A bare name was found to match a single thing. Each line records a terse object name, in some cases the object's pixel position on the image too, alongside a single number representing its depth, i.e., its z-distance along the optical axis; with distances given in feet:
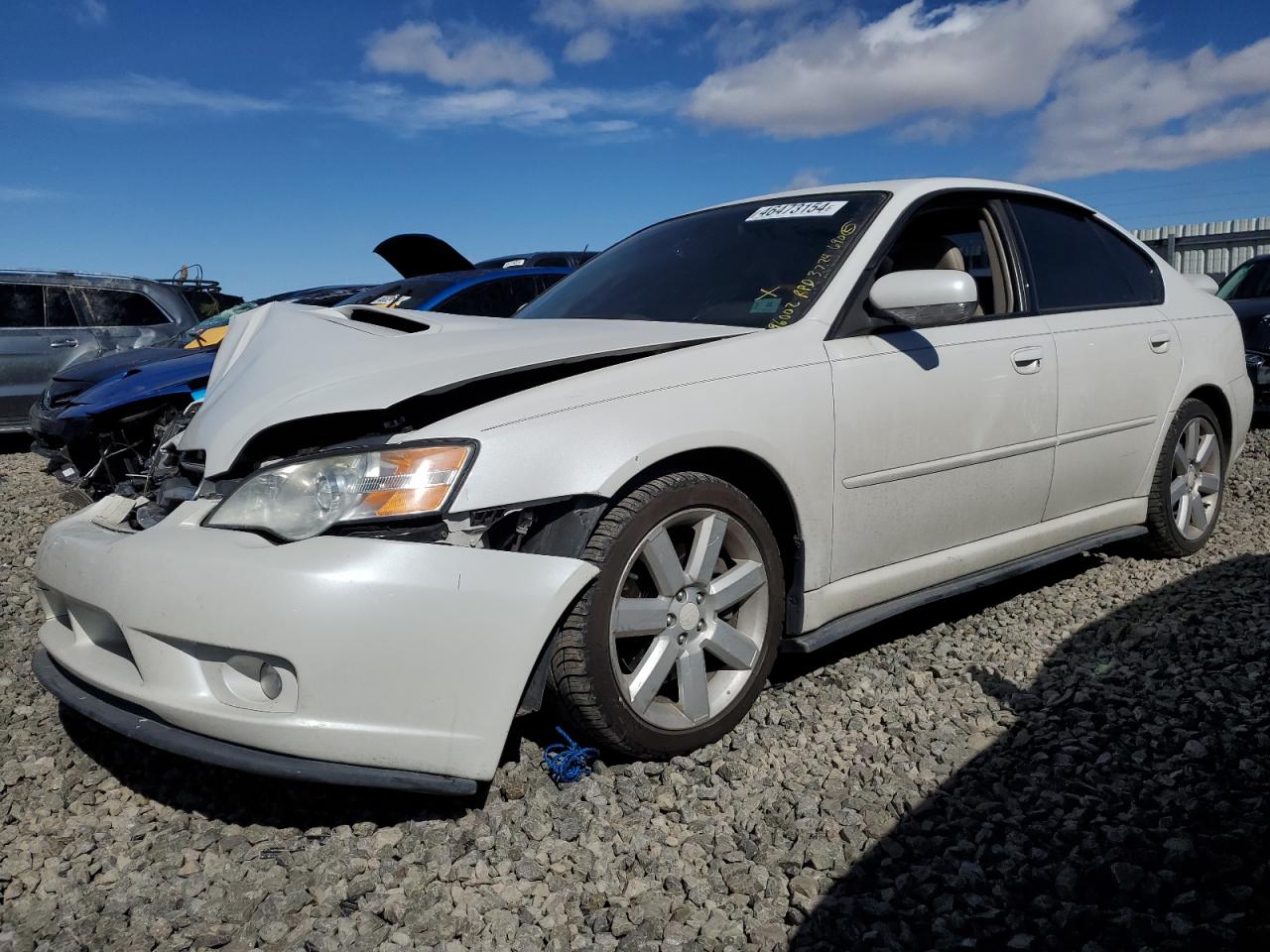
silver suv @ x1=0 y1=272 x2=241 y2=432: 31.94
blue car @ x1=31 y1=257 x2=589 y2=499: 20.80
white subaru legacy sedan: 7.52
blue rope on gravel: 8.77
